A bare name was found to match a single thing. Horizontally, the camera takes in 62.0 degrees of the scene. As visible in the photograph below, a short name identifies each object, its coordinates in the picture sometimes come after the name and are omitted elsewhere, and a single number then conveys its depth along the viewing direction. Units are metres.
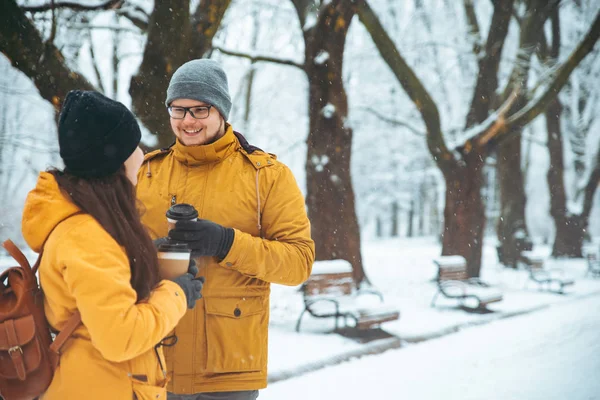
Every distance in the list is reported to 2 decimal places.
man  2.04
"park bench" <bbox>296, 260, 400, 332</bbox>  6.59
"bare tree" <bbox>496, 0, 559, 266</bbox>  15.10
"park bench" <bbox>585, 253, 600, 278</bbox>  13.75
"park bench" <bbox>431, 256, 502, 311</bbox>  8.56
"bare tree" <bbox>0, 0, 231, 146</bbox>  5.25
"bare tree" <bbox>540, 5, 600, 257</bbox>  17.48
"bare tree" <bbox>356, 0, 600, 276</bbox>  9.84
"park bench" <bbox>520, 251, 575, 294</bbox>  10.99
